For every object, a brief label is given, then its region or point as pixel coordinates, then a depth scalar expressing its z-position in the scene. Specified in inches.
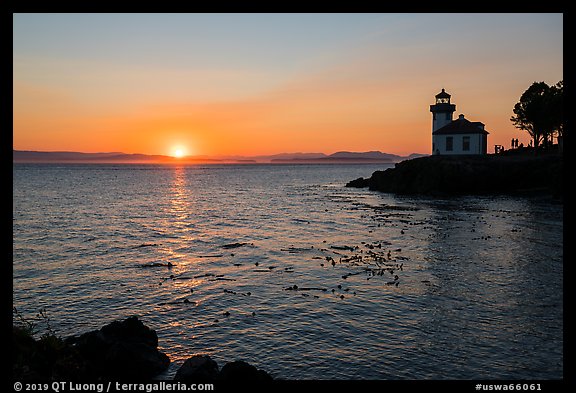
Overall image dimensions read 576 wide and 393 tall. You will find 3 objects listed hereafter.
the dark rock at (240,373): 425.7
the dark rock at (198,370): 451.5
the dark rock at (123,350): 489.4
